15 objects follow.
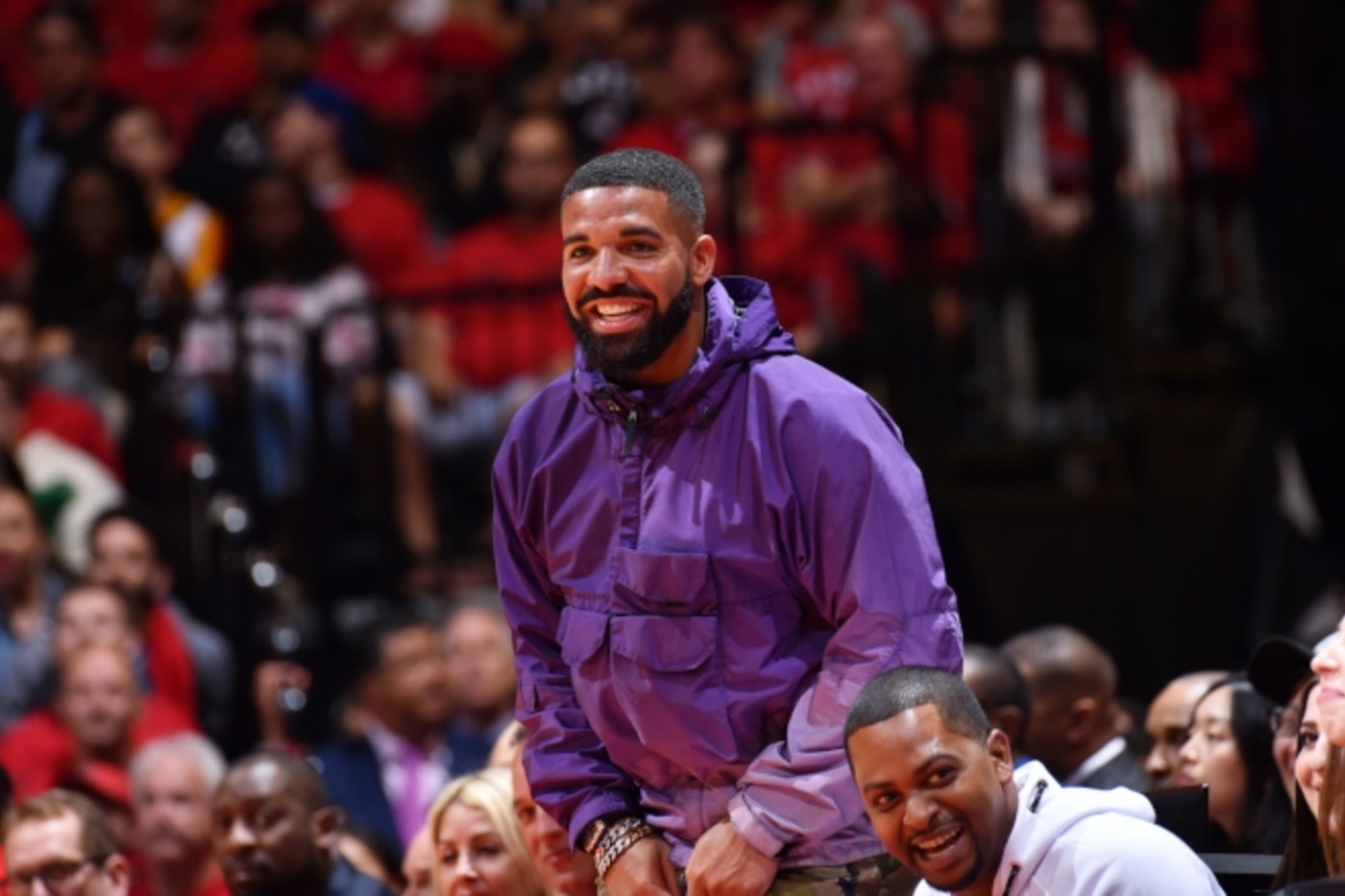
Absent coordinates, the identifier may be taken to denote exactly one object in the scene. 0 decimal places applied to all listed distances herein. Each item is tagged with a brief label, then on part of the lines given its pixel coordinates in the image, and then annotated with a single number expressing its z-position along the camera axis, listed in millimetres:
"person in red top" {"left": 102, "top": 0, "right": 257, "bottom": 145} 22094
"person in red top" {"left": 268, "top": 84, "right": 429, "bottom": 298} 20109
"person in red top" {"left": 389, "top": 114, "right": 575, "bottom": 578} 17844
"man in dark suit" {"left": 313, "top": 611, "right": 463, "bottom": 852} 15109
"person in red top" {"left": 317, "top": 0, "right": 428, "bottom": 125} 22016
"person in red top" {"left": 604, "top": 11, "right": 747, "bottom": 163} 19594
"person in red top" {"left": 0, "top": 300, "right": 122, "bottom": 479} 17391
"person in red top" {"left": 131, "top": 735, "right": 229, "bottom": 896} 13578
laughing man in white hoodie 7258
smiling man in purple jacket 7410
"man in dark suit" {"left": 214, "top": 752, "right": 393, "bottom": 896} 11859
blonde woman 11156
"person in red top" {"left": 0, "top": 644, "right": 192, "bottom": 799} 14648
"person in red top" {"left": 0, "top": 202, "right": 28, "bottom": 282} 19687
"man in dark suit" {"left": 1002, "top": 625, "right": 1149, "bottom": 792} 11477
